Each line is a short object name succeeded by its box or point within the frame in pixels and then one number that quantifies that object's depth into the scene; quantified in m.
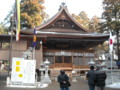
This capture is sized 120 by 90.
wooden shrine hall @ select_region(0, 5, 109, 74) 16.81
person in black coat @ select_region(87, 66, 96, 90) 6.42
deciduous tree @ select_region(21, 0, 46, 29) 27.24
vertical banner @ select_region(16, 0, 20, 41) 11.63
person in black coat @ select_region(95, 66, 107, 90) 6.38
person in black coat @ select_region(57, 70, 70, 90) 6.59
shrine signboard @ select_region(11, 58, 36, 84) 10.49
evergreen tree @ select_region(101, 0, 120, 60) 21.90
